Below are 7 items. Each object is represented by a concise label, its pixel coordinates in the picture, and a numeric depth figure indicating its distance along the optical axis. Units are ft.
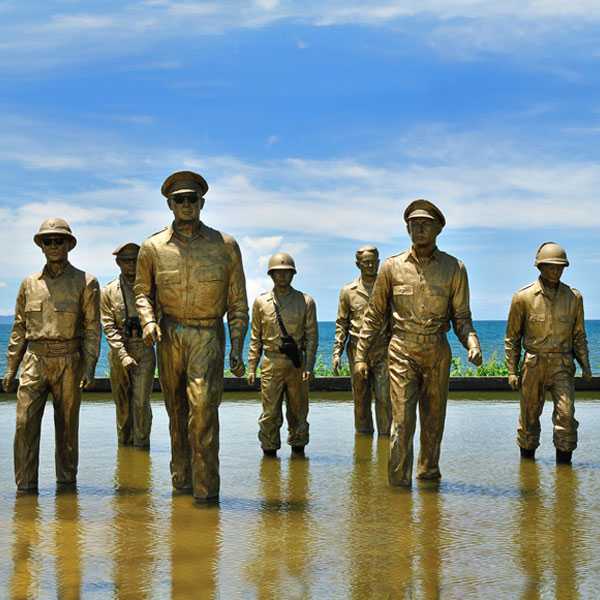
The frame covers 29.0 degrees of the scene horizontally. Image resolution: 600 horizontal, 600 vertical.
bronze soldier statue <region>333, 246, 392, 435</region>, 46.24
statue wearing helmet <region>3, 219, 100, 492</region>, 32.42
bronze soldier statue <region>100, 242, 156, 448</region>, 42.83
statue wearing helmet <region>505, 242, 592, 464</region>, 38.06
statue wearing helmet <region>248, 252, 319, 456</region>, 40.88
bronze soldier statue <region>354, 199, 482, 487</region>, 33.14
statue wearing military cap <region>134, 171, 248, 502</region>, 30.89
